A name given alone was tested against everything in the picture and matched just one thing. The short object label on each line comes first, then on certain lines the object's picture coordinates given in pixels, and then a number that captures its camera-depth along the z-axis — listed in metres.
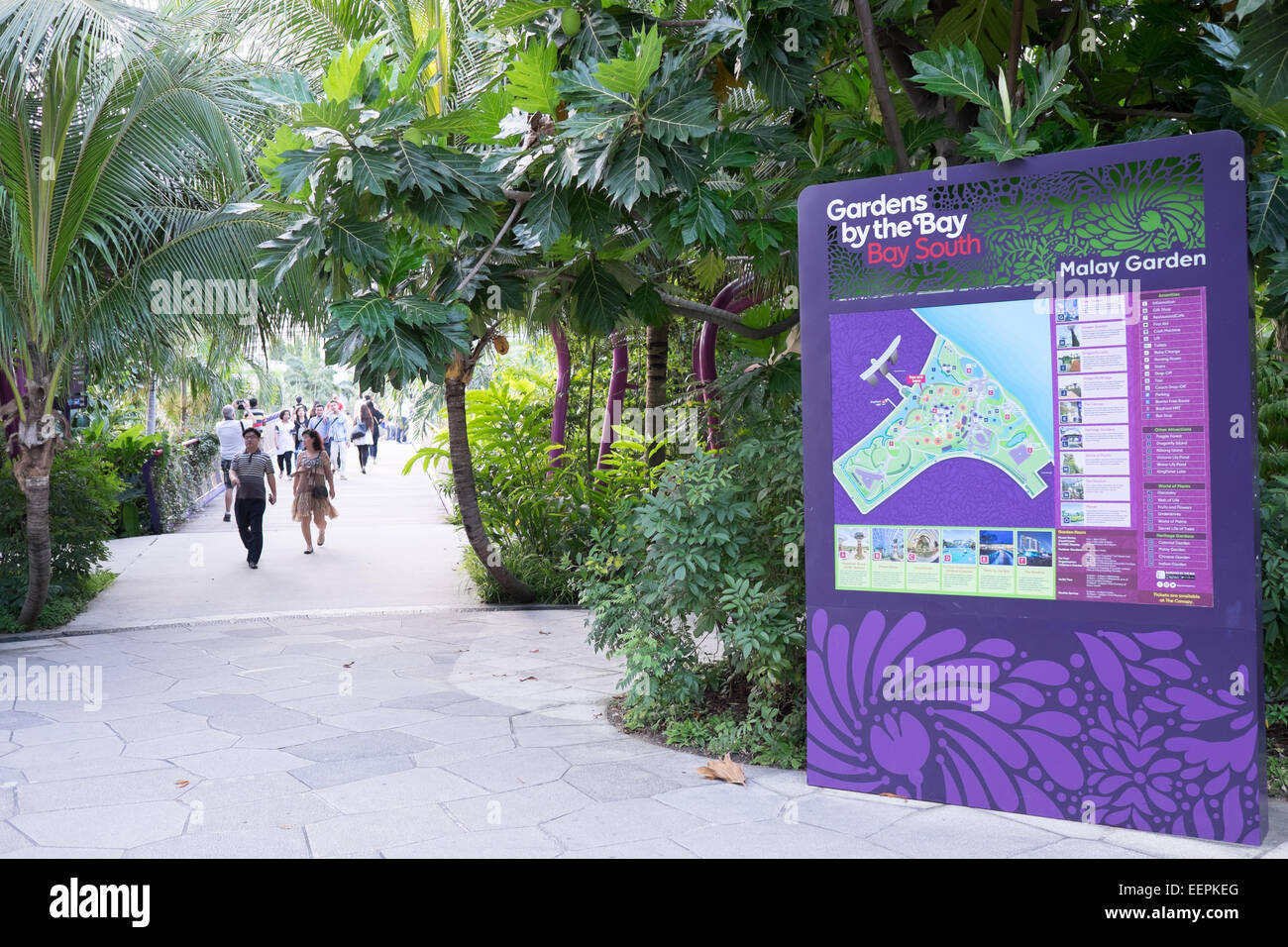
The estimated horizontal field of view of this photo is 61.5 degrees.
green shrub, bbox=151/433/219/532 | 16.61
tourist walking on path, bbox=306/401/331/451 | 23.25
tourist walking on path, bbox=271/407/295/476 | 24.17
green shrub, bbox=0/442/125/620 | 9.54
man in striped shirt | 12.39
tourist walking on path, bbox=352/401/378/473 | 29.59
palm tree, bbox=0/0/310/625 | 8.37
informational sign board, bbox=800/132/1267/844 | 4.05
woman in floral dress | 13.42
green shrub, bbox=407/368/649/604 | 10.73
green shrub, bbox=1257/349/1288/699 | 4.78
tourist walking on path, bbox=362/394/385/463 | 30.73
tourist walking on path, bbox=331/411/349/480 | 25.31
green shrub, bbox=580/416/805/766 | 5.34
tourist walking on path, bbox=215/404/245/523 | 16.95
